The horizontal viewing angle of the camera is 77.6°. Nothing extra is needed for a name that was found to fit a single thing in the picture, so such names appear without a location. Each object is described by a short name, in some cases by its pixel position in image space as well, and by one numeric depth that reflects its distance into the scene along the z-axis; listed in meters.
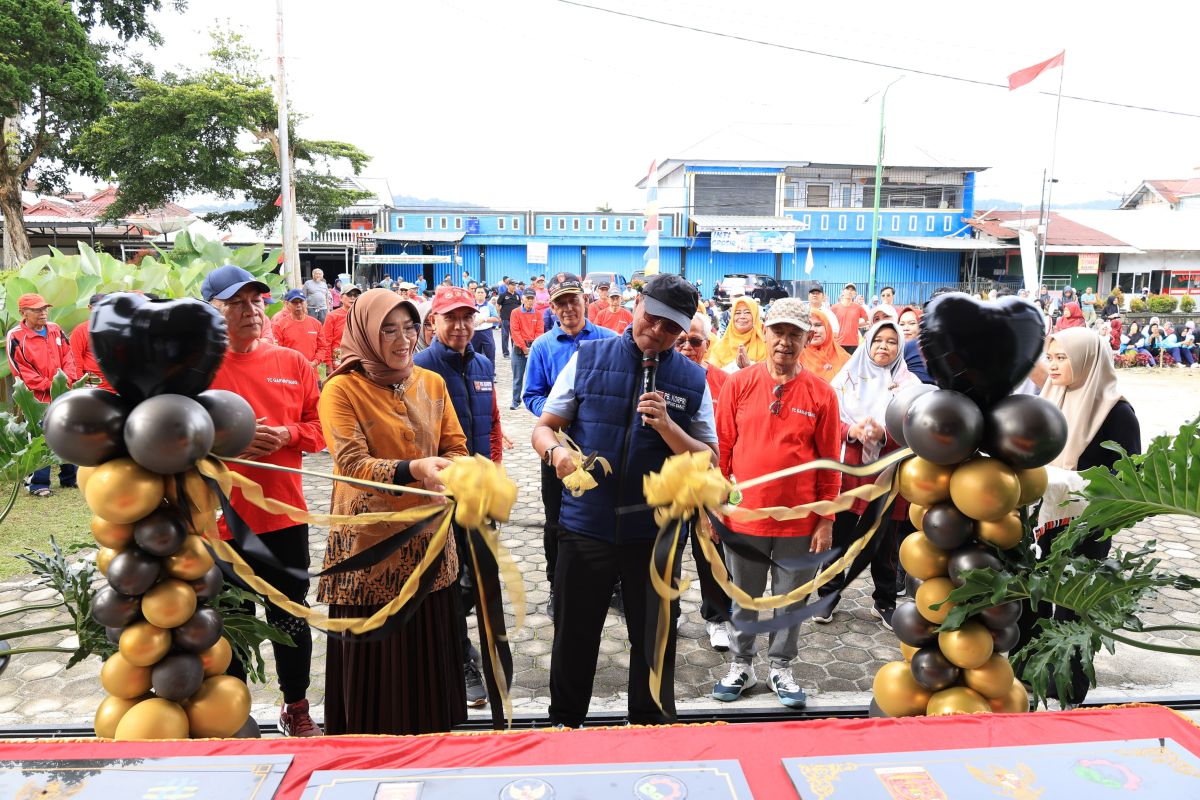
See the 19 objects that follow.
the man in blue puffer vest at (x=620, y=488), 2.71
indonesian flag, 12.84
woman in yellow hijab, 5.83
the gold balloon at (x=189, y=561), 1.90
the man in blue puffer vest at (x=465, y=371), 4.07
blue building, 30.78
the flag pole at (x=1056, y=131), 14.41
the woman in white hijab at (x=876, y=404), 4.34
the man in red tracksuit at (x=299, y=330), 7.88
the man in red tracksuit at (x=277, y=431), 2.90
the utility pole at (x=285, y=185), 15.88
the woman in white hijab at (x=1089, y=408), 3.12
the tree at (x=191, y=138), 21.11
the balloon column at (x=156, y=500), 1.77
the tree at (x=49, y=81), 17.97
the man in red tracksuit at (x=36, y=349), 6.41
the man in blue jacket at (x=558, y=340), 5.10
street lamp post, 19.80
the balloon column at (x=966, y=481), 1.84
